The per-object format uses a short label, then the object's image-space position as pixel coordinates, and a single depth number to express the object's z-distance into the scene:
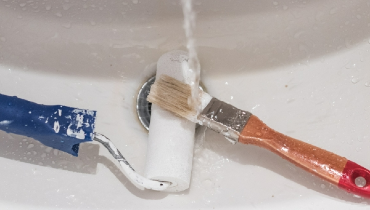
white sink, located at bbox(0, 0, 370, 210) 0.42
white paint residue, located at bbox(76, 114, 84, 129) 0.40
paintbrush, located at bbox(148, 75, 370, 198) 0.38
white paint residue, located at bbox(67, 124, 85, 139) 0.39
